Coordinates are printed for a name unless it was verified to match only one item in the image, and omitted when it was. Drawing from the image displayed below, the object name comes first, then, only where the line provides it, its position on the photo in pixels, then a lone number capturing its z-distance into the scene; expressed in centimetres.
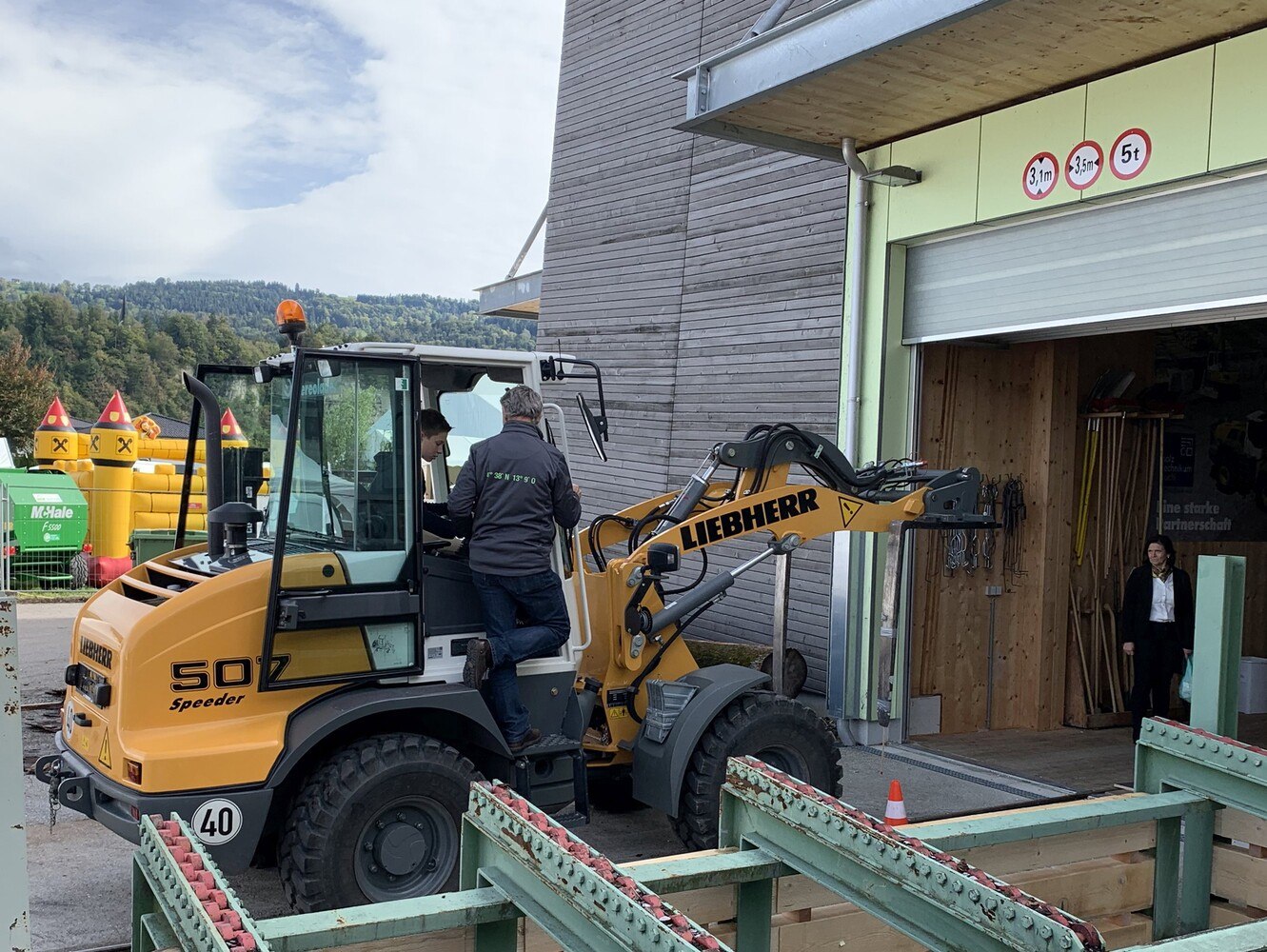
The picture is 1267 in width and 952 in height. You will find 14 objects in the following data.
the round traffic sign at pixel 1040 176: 762
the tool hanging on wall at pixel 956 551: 931
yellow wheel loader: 480
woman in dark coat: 877
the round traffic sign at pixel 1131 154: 701
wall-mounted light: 856
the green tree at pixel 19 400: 4606
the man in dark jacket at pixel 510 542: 544
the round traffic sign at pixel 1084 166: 732
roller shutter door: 671
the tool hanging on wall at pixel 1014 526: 958
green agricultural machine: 1675
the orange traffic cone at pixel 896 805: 564
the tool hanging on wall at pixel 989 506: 953
